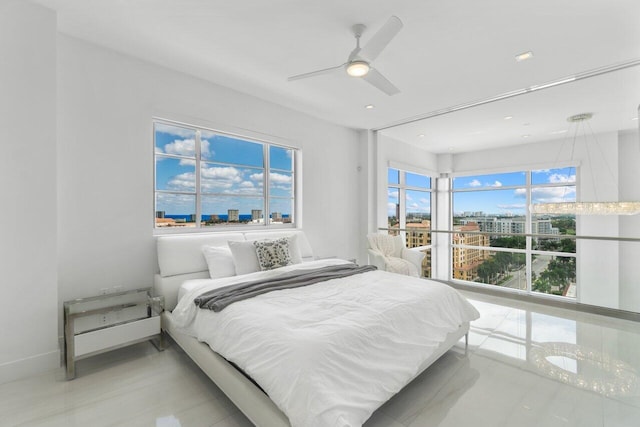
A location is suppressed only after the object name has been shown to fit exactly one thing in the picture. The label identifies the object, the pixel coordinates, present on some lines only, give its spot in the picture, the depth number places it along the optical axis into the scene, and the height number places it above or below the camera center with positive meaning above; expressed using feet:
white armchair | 14.14 -2.15
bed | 4.41 -2.44
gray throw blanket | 6.82 -1.93
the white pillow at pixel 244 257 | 9.85 -1.50
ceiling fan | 6.36 +3.92
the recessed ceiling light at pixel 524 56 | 8.89 +5.00
